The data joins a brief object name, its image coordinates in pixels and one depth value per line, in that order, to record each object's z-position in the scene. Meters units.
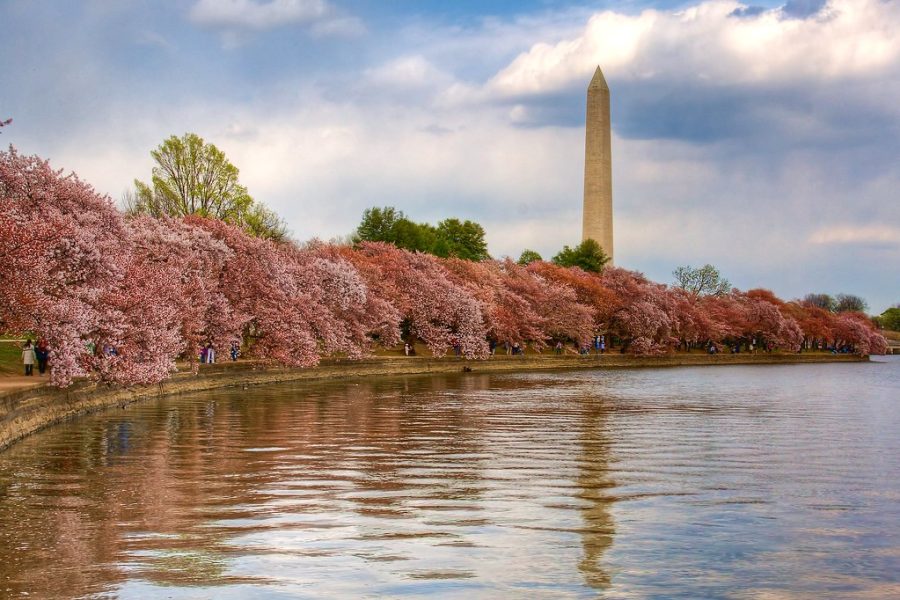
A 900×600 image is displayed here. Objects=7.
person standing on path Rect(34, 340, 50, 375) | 42.91
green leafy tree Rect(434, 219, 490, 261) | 134.88
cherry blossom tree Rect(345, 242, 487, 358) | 82.31
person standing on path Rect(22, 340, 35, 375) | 41.44
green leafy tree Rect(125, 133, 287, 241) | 82.25
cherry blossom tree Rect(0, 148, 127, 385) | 30.02
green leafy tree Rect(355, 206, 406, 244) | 117.50
